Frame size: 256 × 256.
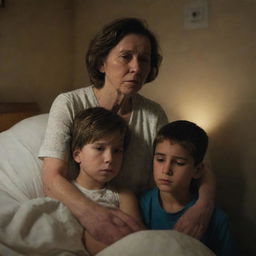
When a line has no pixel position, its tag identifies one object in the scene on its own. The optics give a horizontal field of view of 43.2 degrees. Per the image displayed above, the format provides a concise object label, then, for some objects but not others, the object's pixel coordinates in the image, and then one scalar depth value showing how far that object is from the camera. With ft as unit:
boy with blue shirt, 3.46
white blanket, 2.51
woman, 3.14
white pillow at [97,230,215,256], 2.45
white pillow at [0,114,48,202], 3.60
